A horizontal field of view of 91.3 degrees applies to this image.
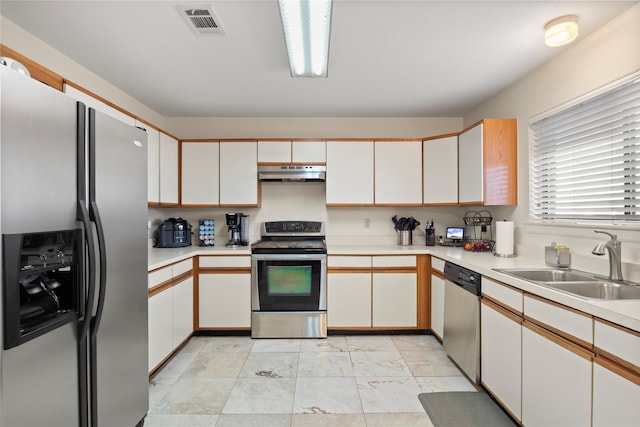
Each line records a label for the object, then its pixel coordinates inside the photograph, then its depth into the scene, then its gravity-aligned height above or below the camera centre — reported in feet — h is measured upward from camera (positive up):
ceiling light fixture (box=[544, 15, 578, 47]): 6.07 +3.59
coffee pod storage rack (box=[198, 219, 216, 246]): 11.94 -0.81
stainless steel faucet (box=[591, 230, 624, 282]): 5.70 -0.72
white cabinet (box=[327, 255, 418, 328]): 10.62 -2.78
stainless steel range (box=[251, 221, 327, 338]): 10.48 -2.66
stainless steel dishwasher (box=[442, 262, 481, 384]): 7.36 -2.72
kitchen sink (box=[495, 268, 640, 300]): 5.51 -1.35
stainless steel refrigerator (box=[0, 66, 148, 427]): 3.46 -0.67
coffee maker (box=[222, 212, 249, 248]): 11.80 -0.64
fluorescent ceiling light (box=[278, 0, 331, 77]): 5.23 +3.49
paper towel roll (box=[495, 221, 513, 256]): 8.66 -0.71
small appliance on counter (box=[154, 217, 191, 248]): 11.23 -0.80
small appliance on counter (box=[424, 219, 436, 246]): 11.79 -0.89
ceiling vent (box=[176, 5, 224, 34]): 5.89 +3.81
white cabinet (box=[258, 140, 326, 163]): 11.59 +2.23
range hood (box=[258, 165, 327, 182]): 11.44 +1.46
